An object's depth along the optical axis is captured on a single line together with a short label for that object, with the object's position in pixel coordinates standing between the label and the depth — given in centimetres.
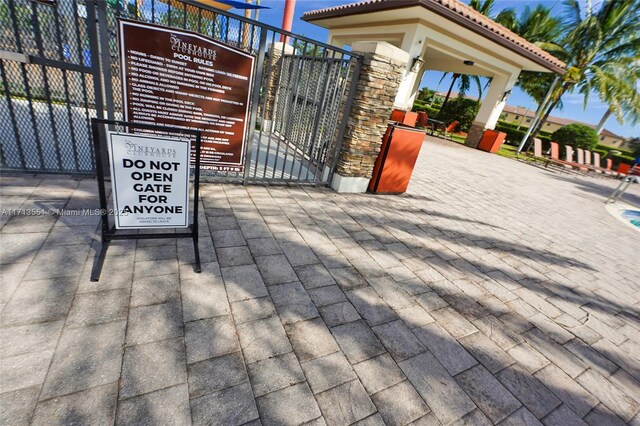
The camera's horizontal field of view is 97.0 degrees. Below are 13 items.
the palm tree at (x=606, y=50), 1591
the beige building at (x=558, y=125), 6500
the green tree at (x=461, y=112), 2439
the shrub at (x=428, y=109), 2901
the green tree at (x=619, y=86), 1585
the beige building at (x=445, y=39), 952
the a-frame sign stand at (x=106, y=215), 208
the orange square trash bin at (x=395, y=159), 523
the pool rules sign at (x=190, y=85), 306
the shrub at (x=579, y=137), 2025
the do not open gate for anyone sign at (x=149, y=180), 216
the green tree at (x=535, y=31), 1828
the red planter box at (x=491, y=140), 1555
